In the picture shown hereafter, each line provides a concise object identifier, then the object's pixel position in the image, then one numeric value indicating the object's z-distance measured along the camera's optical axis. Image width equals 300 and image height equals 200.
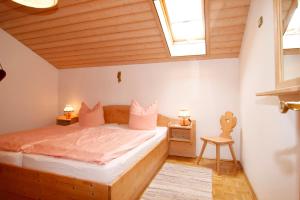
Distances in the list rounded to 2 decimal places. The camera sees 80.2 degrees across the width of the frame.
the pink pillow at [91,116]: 3.48
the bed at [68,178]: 1.51
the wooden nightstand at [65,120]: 3.99
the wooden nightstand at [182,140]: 3.21
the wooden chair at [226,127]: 2.86
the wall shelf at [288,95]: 0.85
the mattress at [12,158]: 1.84
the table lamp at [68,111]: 4.06
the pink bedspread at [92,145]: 1.69
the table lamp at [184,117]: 3.25
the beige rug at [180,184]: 2.05
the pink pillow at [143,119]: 3.12
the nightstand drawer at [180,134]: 3.48
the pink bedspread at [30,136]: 1.97
